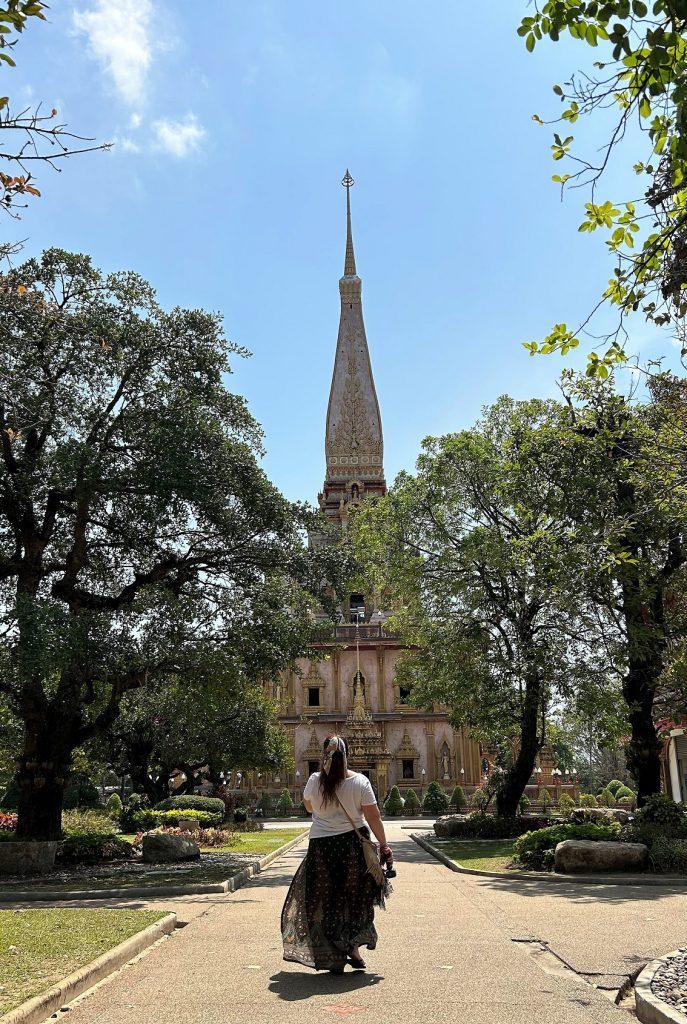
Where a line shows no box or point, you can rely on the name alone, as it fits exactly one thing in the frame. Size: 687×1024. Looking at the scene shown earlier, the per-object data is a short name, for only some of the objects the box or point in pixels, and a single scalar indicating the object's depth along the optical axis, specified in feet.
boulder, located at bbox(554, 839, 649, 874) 46.73
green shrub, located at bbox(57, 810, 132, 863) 58.39
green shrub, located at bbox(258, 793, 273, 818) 171.42
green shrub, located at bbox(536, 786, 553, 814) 153.79
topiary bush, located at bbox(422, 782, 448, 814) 163.53
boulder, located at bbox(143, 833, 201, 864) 58.59
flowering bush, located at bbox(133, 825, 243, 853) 77.82
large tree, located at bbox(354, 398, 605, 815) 67.51
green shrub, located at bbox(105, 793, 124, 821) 109.86
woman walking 22.84
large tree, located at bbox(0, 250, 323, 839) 55.83
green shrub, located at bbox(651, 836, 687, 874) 46.03
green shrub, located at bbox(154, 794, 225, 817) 110.56
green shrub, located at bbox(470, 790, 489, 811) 118.64
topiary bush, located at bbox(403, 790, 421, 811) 166.13
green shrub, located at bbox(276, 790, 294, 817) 169.68
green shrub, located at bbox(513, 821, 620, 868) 51.01
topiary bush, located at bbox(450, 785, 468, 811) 158.61
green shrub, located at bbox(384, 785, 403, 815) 164.55
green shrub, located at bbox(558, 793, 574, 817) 126.54
